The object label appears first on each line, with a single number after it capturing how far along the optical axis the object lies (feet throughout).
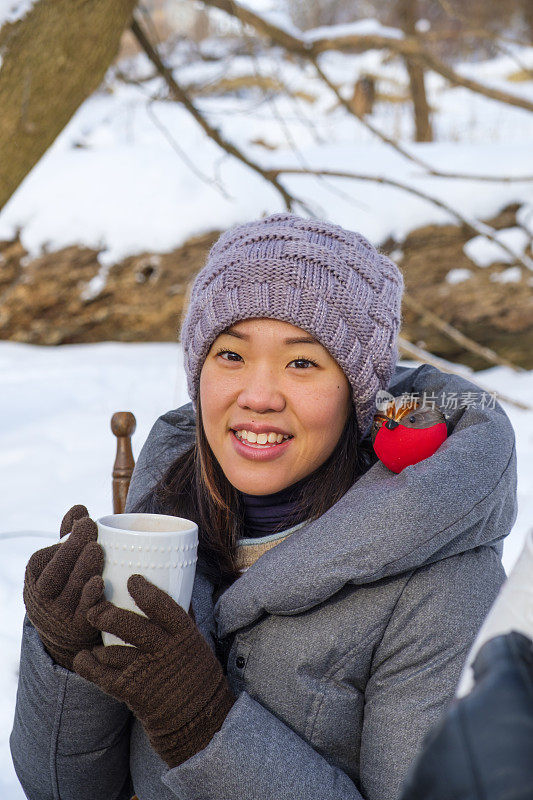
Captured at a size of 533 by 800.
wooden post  5.98
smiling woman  4.74
